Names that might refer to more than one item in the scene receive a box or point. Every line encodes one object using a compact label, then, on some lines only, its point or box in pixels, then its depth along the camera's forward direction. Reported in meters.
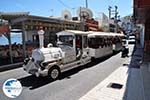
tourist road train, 5.20
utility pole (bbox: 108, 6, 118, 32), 28.74
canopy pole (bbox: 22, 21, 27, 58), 8.47
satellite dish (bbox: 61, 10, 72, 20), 18.45
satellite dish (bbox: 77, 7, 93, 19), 17.37
